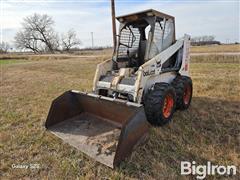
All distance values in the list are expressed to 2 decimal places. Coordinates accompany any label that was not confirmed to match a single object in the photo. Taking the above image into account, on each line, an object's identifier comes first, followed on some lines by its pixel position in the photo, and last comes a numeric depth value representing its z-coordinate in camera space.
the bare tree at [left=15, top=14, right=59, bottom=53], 61.19
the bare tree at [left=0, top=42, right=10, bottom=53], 86.44
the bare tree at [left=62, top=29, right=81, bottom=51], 69.78
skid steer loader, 2.90
